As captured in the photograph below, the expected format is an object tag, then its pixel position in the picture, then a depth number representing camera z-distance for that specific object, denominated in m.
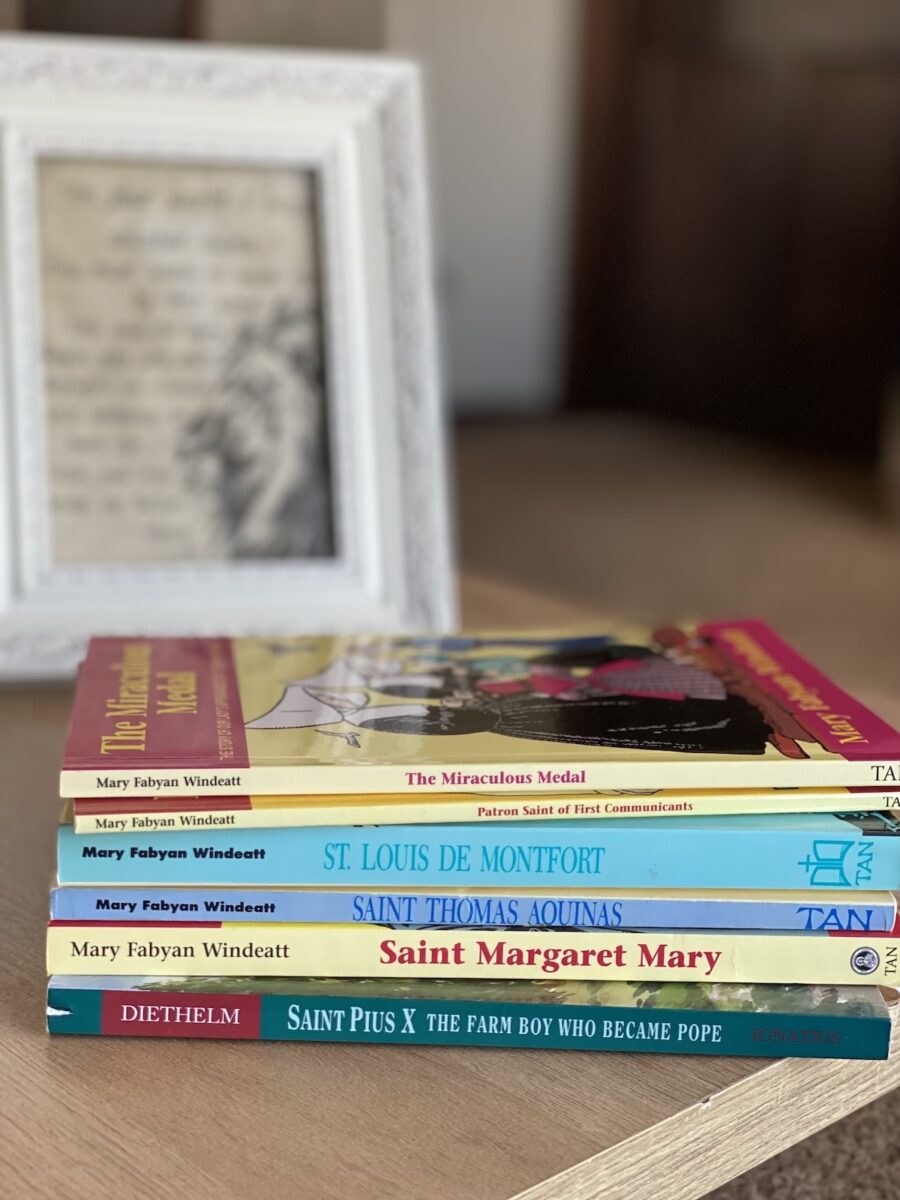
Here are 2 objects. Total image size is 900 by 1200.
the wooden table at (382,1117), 0.46
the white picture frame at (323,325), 0.93
